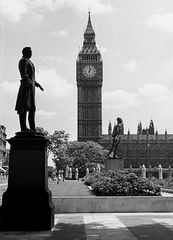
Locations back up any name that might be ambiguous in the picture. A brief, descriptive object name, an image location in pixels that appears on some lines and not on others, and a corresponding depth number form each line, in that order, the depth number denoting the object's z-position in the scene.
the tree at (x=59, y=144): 73.38
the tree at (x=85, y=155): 110.94
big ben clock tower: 157.62
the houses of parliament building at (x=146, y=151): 166.50
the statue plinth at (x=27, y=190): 11.84
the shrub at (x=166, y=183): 36.03
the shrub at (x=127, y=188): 18.17
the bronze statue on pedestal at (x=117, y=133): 32.50
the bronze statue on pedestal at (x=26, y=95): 12.55
